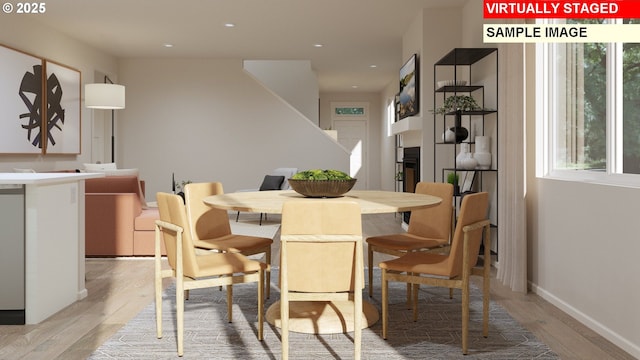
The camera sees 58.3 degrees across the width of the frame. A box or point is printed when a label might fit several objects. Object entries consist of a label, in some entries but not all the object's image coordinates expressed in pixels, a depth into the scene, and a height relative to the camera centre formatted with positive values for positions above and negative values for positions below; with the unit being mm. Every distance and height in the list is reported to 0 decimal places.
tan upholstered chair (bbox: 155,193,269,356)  2787 -450
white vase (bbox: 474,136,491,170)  5109 +231
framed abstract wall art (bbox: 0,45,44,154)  6367 +868
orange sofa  5469 -435
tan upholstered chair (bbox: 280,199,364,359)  2521 -348
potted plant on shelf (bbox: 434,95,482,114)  5160 +675
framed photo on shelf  6828 +1116
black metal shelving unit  5148 +643
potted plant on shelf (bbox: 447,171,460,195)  5402 -22
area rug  2797 -852
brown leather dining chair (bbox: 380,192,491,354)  2787 -441
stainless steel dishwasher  3371 -469
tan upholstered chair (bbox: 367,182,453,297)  3539 -350
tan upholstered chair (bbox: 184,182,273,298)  3545 -342
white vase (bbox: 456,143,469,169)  5202 +208
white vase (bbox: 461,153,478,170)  5121 +133
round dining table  2902 -164
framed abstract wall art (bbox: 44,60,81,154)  7367 +907
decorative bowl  3289 -56
